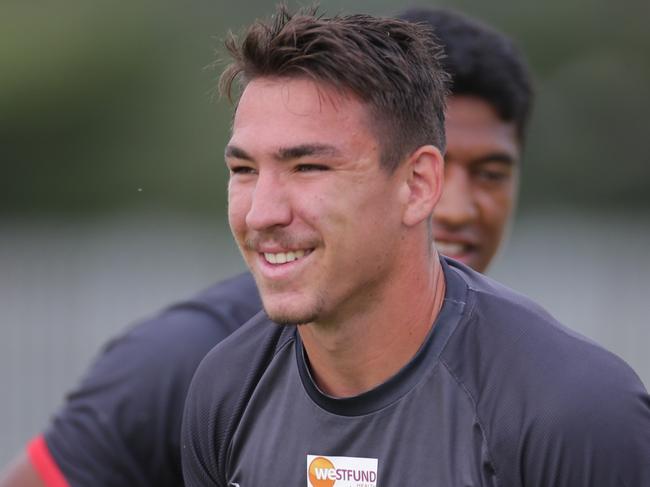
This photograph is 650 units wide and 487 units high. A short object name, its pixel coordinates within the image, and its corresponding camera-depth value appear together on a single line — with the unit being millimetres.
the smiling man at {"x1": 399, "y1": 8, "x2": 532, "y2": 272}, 10133
